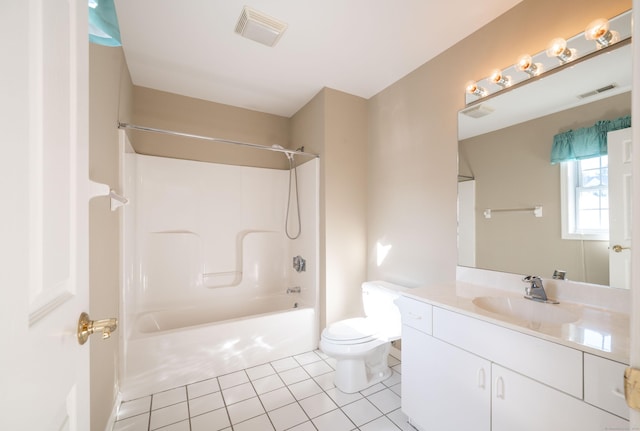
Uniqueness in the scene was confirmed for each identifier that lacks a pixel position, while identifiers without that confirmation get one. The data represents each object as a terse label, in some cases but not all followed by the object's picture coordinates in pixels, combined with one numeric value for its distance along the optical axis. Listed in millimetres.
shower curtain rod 1814
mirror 1249
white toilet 1799
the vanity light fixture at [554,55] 1204
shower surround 1959
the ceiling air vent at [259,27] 1631
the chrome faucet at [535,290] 1332
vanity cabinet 878
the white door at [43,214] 358
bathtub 1849
